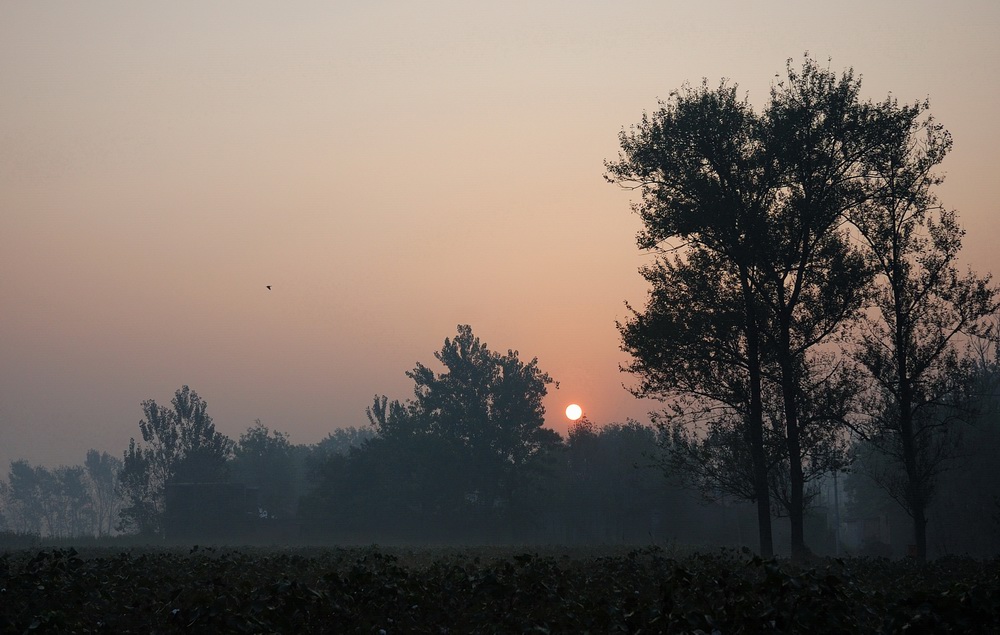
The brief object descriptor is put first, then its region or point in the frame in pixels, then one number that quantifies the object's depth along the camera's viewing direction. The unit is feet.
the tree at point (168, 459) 455.22
